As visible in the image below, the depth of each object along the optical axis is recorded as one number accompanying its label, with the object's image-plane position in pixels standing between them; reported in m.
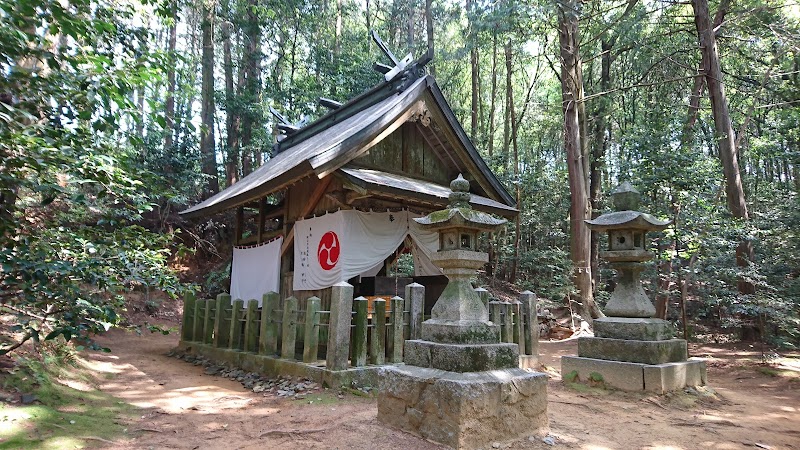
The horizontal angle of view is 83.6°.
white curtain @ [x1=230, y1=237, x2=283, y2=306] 9.09
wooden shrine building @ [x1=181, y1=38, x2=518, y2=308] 7.05
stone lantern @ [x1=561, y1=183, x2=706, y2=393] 5.46
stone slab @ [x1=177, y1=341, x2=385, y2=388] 5.61
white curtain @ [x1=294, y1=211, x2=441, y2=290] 7.48
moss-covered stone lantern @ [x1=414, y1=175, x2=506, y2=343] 4.02
